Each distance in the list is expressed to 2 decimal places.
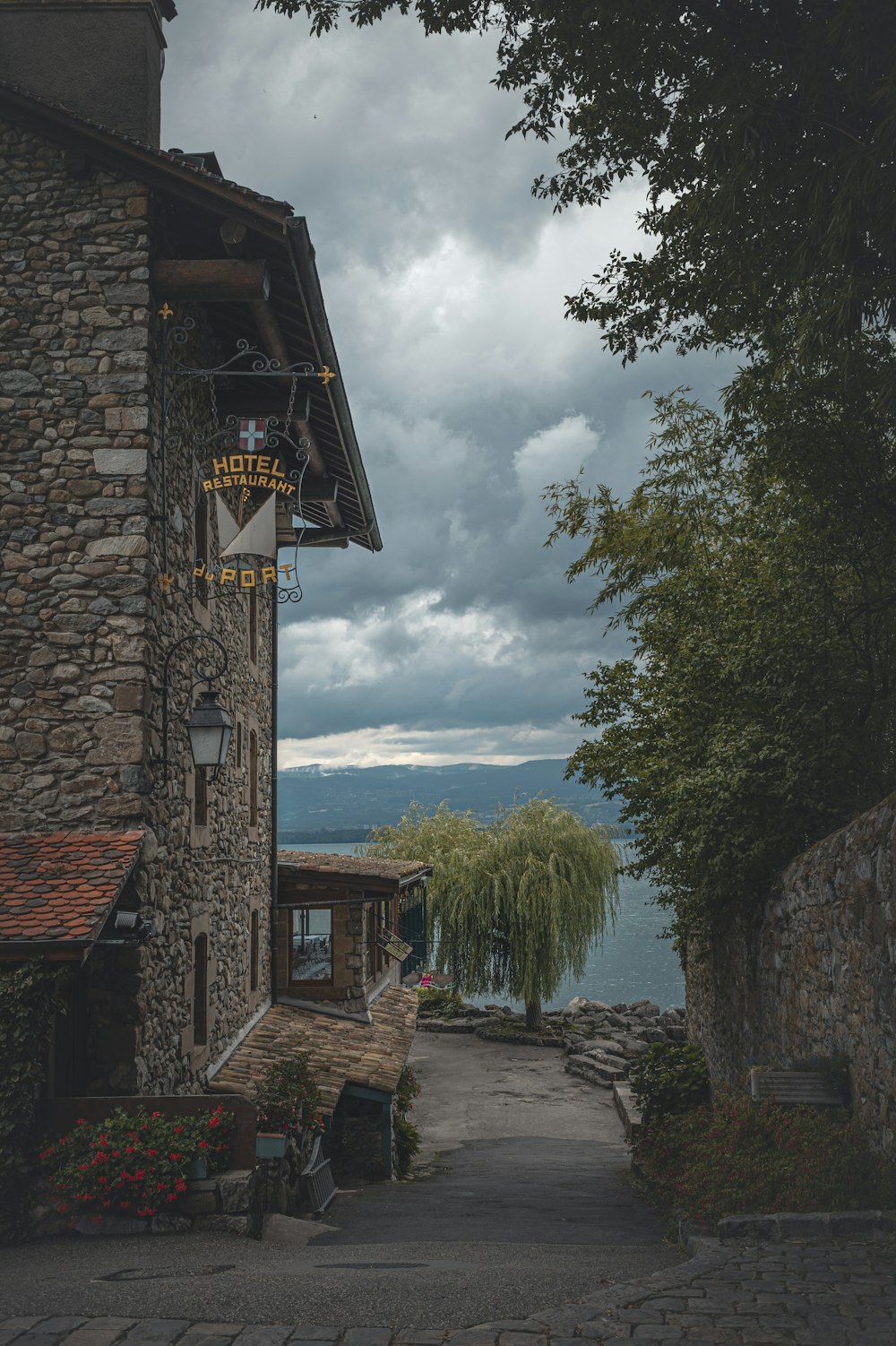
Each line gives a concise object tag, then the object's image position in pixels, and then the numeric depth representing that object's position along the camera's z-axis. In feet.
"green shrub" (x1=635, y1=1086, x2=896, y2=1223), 23.95
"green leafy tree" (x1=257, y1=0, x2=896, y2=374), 20.89
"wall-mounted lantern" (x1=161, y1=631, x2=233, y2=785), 31.68
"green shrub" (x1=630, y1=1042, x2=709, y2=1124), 46.80
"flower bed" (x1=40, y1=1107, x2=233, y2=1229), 24.79
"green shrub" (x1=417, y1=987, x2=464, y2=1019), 117.82
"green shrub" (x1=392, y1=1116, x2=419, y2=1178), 53.26
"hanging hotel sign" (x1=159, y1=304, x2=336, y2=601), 32.19
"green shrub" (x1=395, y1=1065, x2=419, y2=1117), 57.41
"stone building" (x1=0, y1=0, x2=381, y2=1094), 29.50
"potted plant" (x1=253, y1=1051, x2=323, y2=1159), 34.37
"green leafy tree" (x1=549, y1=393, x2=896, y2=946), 35.29
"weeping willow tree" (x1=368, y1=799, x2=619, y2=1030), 107.86
